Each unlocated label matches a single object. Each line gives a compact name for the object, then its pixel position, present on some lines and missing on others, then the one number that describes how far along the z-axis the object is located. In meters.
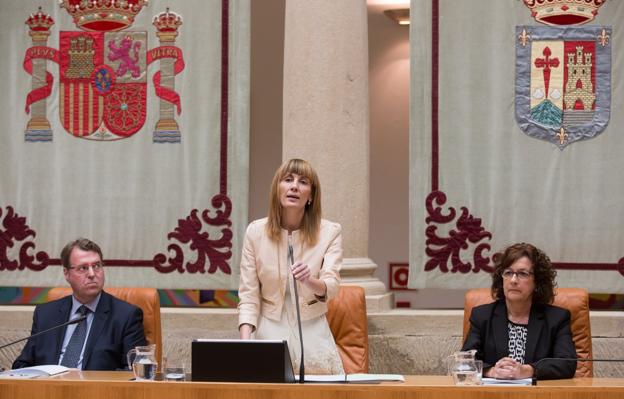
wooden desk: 6.81
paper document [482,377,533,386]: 7.17
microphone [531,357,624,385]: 7.82
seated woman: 8.78
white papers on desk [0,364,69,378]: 7.51
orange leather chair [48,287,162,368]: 9.80
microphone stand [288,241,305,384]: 7.11
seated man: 9.22
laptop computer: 6.96
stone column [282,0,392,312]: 11.90
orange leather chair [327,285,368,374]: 10.00
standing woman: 8.37
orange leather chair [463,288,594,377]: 9.44
